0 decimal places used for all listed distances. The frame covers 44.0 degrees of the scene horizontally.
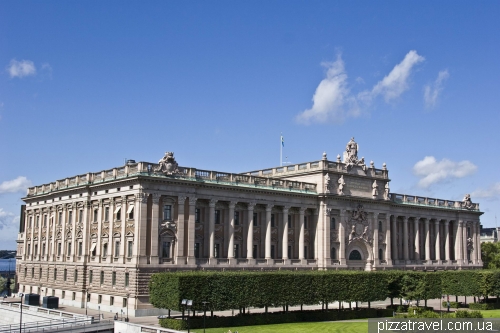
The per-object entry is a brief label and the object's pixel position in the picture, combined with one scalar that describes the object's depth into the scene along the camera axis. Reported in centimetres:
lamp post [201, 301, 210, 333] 6456
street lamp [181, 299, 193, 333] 6066
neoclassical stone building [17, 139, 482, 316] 8031
